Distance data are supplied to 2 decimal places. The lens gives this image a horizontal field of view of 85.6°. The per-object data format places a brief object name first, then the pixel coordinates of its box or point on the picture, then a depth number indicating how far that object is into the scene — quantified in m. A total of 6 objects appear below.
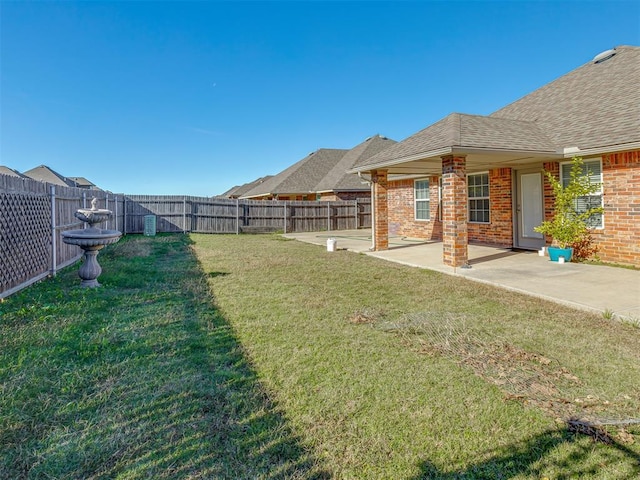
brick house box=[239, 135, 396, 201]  24.00
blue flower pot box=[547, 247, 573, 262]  8.20
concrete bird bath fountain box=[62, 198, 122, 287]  6.00
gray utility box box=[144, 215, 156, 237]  17.72
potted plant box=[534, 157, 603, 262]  8.08
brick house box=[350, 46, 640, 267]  7.73
